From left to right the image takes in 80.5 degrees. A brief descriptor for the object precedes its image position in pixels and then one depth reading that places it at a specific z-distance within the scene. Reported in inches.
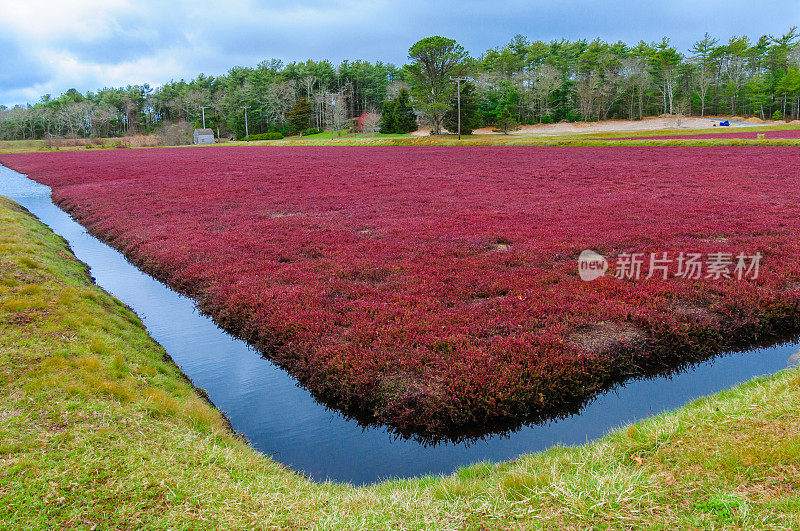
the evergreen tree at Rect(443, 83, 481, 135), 3518.7
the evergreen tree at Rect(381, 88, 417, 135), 4050.2
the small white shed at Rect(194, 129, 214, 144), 4569.4
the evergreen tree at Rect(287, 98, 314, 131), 4498.0
